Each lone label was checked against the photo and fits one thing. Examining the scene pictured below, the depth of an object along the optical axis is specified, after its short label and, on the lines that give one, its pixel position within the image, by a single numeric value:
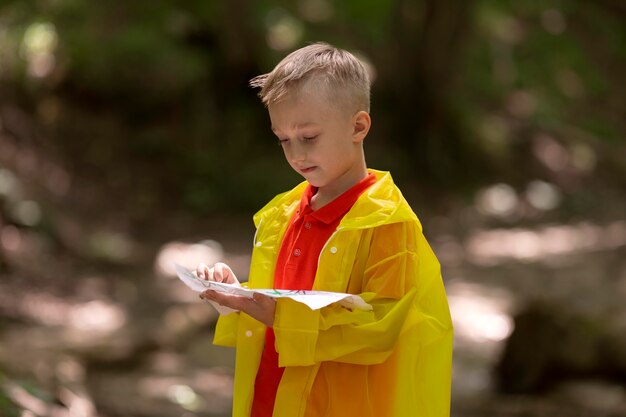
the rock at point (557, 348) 12.18
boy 4.21
